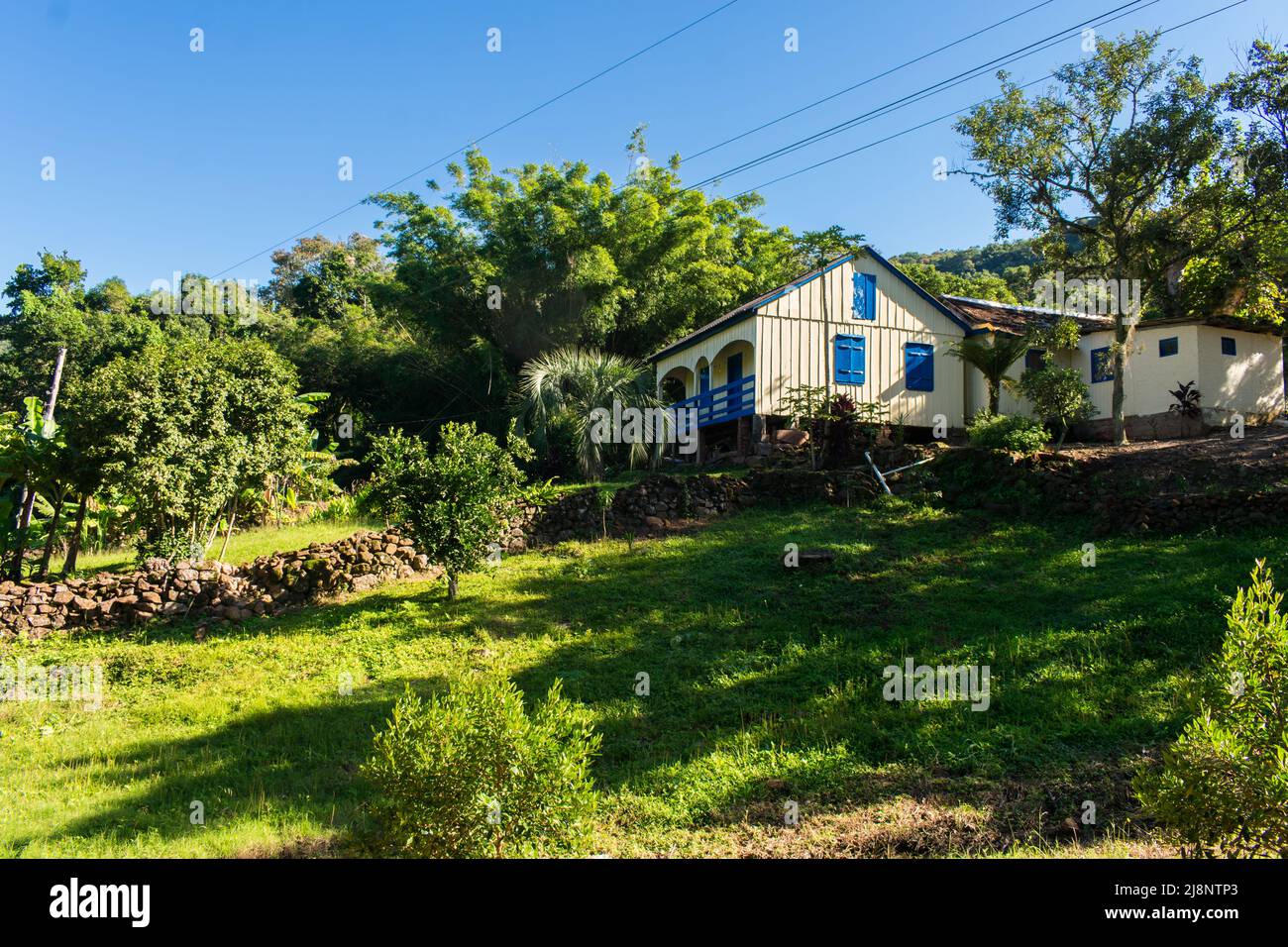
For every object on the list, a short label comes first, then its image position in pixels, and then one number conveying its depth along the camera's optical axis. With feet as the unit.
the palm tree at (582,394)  65.05
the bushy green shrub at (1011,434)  52.90
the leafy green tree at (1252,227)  55.62
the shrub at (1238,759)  13.96
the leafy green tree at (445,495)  42.68
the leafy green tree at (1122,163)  55.98
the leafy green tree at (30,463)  46.09
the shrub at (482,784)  16.37
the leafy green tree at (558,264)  88.74
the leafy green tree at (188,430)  43.57
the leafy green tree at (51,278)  123.04
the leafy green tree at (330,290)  128.16
